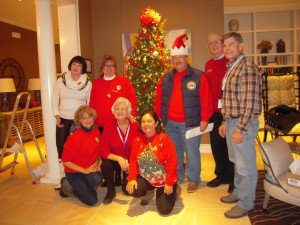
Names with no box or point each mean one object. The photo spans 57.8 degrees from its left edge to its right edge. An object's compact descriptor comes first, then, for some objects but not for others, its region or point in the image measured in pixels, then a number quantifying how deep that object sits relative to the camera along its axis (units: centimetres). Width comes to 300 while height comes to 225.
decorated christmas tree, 393
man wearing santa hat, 273
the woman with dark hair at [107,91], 310
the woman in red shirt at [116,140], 278
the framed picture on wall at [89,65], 454
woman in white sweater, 305
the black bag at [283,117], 353
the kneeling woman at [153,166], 245
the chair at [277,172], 212
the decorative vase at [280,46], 638
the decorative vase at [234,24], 620
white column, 326
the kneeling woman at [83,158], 273
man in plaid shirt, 206
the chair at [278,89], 452
